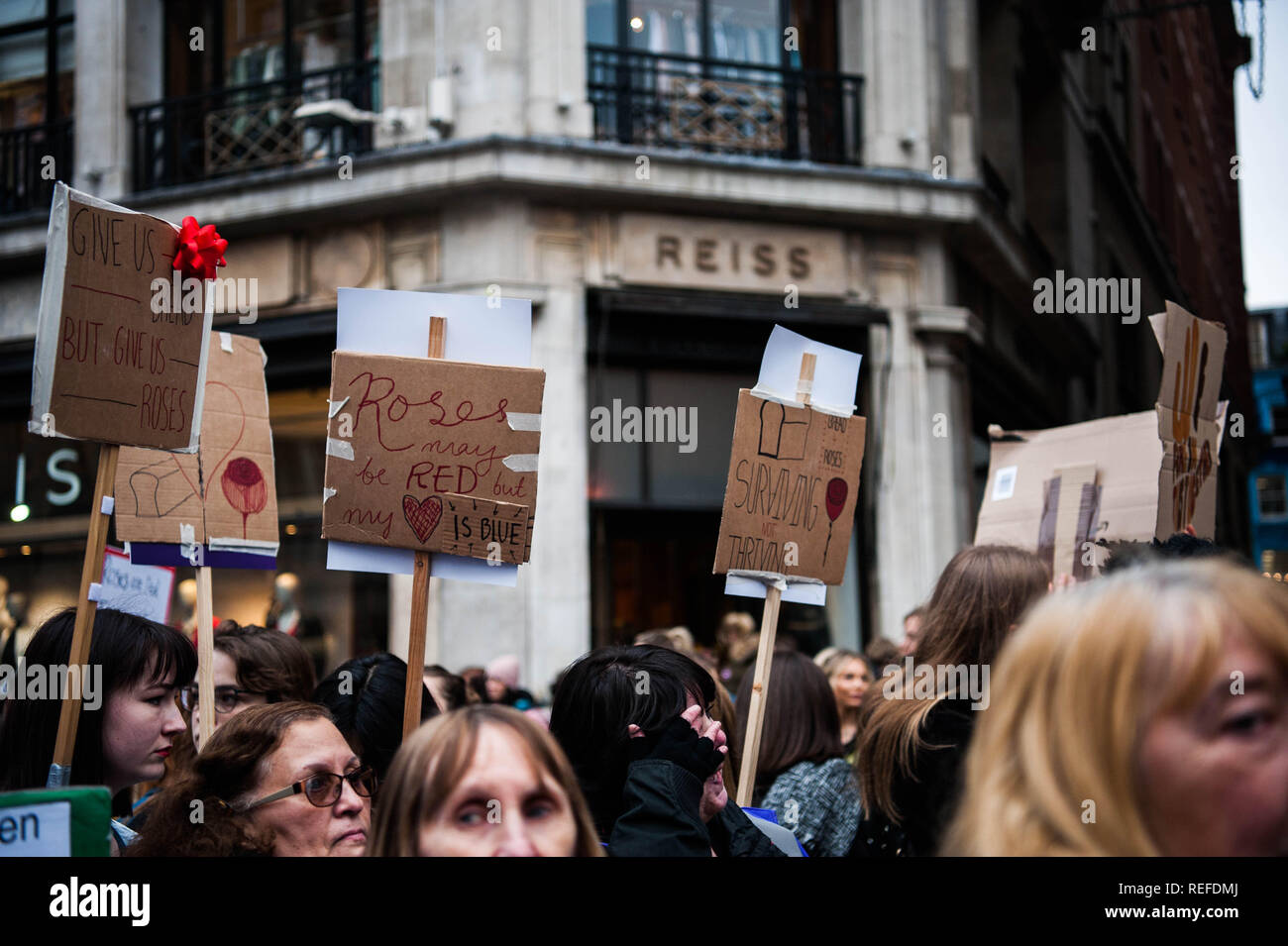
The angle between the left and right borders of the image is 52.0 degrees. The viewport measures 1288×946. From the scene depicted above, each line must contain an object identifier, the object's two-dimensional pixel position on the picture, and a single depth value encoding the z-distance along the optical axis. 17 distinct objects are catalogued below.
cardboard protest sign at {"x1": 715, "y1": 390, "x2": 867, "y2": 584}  4.54
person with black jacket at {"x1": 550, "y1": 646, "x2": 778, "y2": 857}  2.84
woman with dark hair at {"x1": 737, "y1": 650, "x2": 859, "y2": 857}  4.59
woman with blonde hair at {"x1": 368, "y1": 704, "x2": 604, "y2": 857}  2.17
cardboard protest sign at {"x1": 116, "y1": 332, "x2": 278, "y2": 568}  4.69
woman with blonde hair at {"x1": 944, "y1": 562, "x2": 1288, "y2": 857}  1.71
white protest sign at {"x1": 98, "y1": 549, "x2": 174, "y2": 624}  5.48
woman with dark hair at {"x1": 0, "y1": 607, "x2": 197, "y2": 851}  3.47
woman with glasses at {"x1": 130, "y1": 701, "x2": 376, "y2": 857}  3.12
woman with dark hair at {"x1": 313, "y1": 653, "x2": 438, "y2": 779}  4.03
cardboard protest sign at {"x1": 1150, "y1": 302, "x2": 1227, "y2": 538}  4.74
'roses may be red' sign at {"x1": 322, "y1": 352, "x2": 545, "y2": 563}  3.74
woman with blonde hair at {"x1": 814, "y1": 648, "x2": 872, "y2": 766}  6.58
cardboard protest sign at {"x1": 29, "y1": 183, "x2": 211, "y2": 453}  3.37
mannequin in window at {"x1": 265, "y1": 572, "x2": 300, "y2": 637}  11.57
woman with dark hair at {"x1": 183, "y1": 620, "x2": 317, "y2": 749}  4.65
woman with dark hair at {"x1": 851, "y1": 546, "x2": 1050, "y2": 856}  3.19
